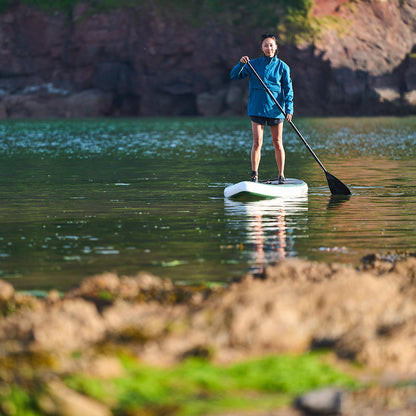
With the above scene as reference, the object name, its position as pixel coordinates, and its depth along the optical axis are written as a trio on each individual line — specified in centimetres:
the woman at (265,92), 2777
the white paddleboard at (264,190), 2701
